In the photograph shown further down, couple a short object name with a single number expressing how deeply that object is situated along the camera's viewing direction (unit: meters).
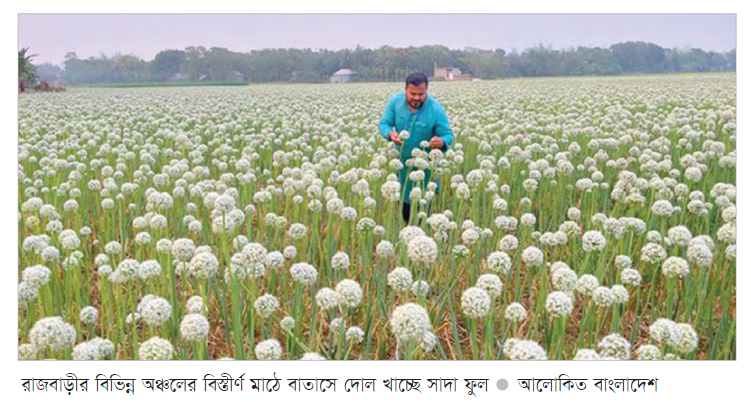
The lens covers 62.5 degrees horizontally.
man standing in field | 6.24
